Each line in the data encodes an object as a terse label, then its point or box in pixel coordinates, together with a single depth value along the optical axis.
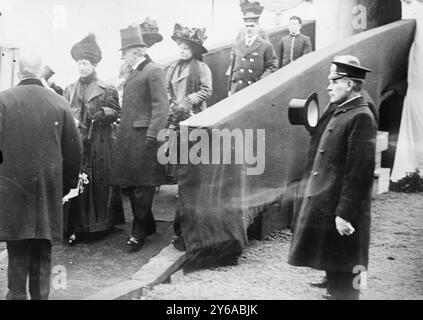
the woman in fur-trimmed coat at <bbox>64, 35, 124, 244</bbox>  5.50
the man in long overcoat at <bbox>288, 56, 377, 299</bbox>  3.83
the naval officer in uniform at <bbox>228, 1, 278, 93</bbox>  6.52
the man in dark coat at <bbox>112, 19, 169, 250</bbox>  5.23
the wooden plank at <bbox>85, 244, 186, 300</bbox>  4.28
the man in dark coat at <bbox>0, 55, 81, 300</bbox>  4.00
